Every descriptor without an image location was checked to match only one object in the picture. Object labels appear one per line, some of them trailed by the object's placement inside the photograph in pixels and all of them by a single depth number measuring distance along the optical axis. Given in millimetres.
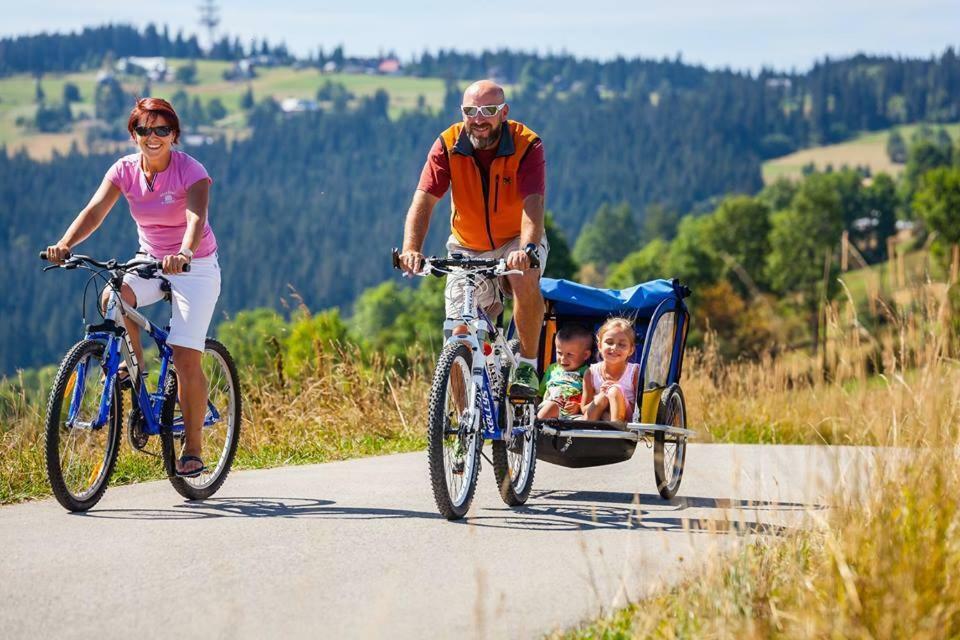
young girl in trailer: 15781
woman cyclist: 14281
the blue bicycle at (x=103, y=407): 13344
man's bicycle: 12898
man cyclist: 14352
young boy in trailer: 15867
